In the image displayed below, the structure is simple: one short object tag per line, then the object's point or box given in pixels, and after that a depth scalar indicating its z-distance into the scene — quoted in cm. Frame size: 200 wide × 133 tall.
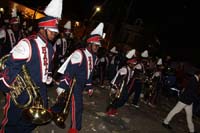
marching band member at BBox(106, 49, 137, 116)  545
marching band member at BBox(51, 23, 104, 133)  355
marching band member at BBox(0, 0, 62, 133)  248
